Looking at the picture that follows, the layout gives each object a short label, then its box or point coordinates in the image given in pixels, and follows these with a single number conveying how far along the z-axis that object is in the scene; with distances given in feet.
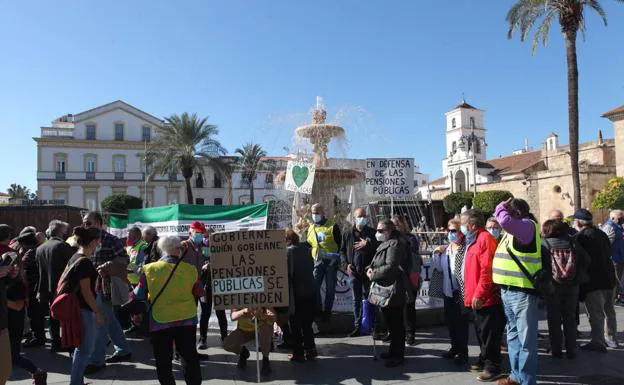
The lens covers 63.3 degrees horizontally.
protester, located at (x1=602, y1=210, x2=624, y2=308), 29.14
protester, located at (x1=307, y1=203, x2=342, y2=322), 26.66
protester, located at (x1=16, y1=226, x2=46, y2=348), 25.35
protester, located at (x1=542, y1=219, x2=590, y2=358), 21.80
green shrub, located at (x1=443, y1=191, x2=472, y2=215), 162.61
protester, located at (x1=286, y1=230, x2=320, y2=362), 22.07
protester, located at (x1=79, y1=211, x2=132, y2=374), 21.77
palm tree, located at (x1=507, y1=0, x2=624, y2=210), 72.74
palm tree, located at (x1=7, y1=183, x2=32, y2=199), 309.83
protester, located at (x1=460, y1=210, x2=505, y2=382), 18.93
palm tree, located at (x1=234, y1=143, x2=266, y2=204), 182.70
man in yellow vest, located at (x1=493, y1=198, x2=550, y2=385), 17.12
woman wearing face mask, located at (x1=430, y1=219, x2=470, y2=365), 21.41
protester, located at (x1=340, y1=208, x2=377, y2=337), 25.44
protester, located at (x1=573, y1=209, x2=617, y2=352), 23.53
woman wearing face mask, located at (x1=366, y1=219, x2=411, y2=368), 20.80
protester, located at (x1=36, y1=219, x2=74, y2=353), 23.39
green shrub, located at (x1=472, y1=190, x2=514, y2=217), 151.94
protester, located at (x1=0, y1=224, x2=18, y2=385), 13.61
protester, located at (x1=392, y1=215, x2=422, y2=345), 24.91
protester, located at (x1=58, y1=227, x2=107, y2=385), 17.62
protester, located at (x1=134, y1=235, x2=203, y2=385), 16.05
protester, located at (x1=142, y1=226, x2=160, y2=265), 25.79
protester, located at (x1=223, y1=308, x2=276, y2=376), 20.79
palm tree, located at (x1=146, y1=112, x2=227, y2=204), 140.15
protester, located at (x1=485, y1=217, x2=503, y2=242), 22.91
